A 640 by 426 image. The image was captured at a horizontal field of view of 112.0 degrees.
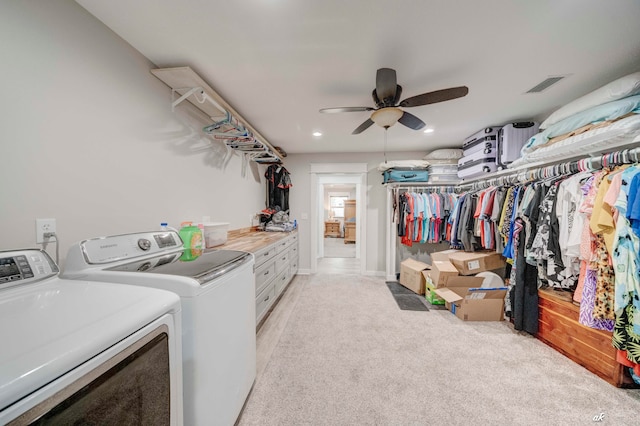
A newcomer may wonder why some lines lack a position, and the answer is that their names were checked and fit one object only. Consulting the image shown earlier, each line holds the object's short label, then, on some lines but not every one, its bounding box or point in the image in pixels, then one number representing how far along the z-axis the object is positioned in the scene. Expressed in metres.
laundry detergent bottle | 1.67
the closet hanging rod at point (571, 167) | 1.48
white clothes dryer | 0.44
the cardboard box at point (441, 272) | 2.66
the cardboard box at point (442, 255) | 2.95
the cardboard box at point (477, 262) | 2.68
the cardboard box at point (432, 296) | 2.75
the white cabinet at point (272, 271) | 2.14
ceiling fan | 1.57
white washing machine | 0.92
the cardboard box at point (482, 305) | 2.37
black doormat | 2.73
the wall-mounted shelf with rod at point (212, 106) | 1.62
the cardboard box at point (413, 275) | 3.16
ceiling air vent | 1.79
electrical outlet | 1.02
